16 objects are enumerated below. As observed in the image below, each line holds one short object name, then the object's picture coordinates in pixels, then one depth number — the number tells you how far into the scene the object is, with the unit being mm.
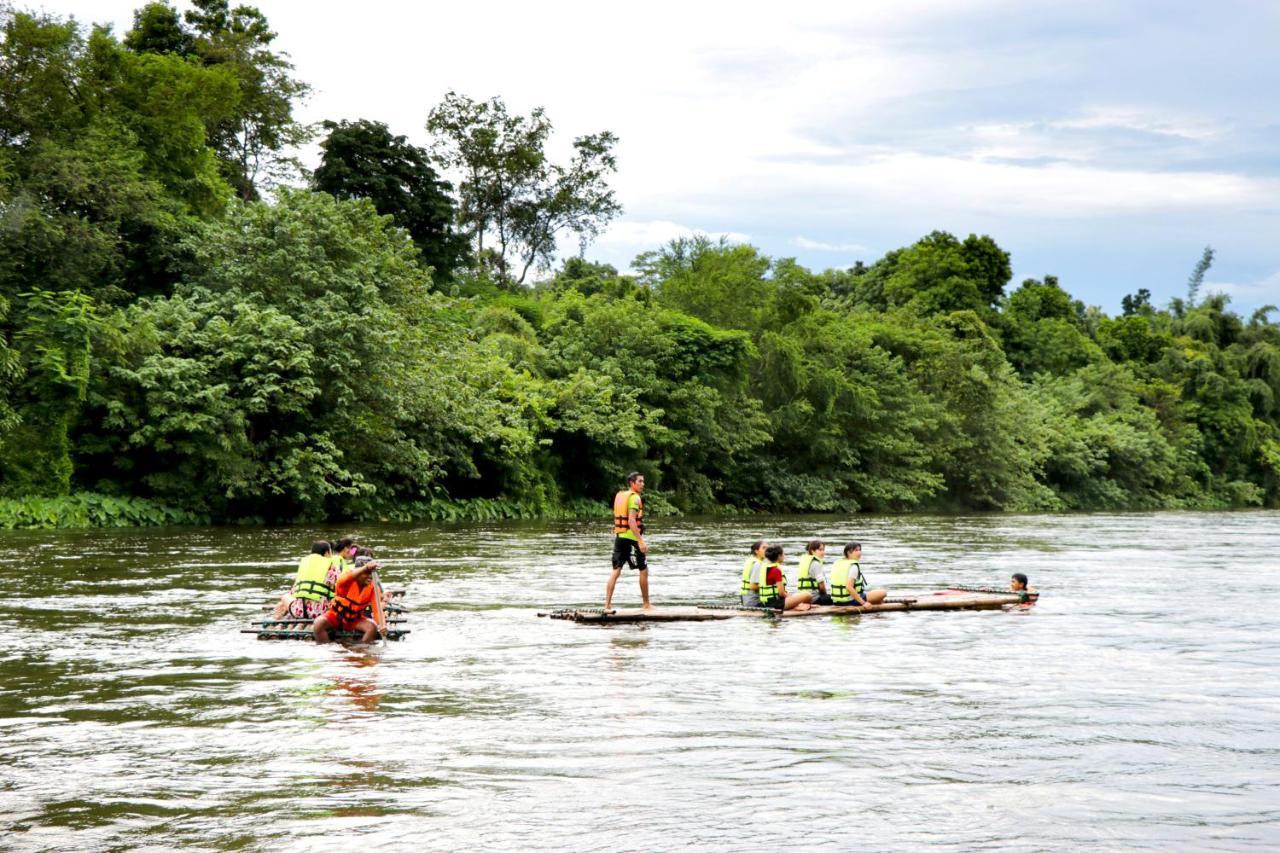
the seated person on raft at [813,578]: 20453
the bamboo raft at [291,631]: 16344
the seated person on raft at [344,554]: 16859
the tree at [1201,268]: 162000
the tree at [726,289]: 66438
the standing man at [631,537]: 18469
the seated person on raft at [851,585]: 20203
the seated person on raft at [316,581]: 16625
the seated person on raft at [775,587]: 19609
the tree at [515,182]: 71125
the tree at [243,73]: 57781
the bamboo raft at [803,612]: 18203
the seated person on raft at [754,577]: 19688
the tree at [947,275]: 94750
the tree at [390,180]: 63000
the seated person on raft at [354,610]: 16156
